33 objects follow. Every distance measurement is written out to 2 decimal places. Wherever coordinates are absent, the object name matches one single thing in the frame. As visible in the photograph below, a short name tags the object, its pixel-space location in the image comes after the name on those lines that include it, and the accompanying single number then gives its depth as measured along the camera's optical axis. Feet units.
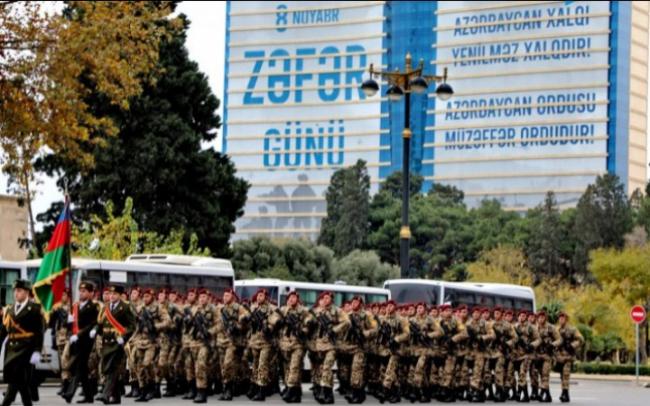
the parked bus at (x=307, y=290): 114.11
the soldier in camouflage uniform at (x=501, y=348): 95.71
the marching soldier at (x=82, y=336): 72.69
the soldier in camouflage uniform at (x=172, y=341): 81.97
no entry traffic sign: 149.18
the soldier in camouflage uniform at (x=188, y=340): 81.61
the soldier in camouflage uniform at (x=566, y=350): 98.53
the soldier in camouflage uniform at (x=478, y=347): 94.02
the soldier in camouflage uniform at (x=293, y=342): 81.00
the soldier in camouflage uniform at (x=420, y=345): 89.66
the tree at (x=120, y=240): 159.84
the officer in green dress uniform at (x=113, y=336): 72.28
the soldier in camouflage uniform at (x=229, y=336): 81.00
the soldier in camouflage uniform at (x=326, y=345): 81.87
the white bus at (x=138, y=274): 99.40
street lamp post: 106.73
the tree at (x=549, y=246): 345.51
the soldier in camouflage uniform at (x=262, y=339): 81.30
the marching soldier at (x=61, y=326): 79.98
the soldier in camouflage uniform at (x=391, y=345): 86.79
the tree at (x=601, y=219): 338.34
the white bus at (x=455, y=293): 127.34
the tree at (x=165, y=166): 179.93
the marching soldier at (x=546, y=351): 98.32
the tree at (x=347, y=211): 366.84
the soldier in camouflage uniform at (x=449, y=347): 91.91
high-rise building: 459.32
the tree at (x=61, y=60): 83.66
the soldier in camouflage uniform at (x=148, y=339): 81.30
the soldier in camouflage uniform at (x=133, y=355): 82.07
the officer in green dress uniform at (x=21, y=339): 60.64
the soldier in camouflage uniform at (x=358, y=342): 83.87
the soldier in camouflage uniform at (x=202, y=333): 80.18
